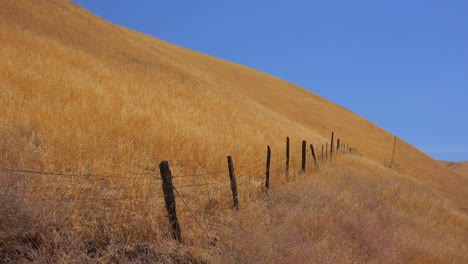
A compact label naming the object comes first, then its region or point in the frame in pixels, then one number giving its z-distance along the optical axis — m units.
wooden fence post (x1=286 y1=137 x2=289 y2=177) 11.44
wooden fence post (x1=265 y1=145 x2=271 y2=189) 9.45
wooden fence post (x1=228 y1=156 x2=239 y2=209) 7.66
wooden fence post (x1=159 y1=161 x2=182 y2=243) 5.60
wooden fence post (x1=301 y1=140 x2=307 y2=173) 13.03
